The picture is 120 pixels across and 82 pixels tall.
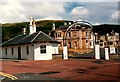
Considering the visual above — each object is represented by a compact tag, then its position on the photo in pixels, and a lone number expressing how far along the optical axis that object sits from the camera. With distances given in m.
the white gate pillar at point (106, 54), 27.95
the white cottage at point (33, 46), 33.81
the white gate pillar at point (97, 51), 28.93
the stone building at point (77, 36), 68.19
